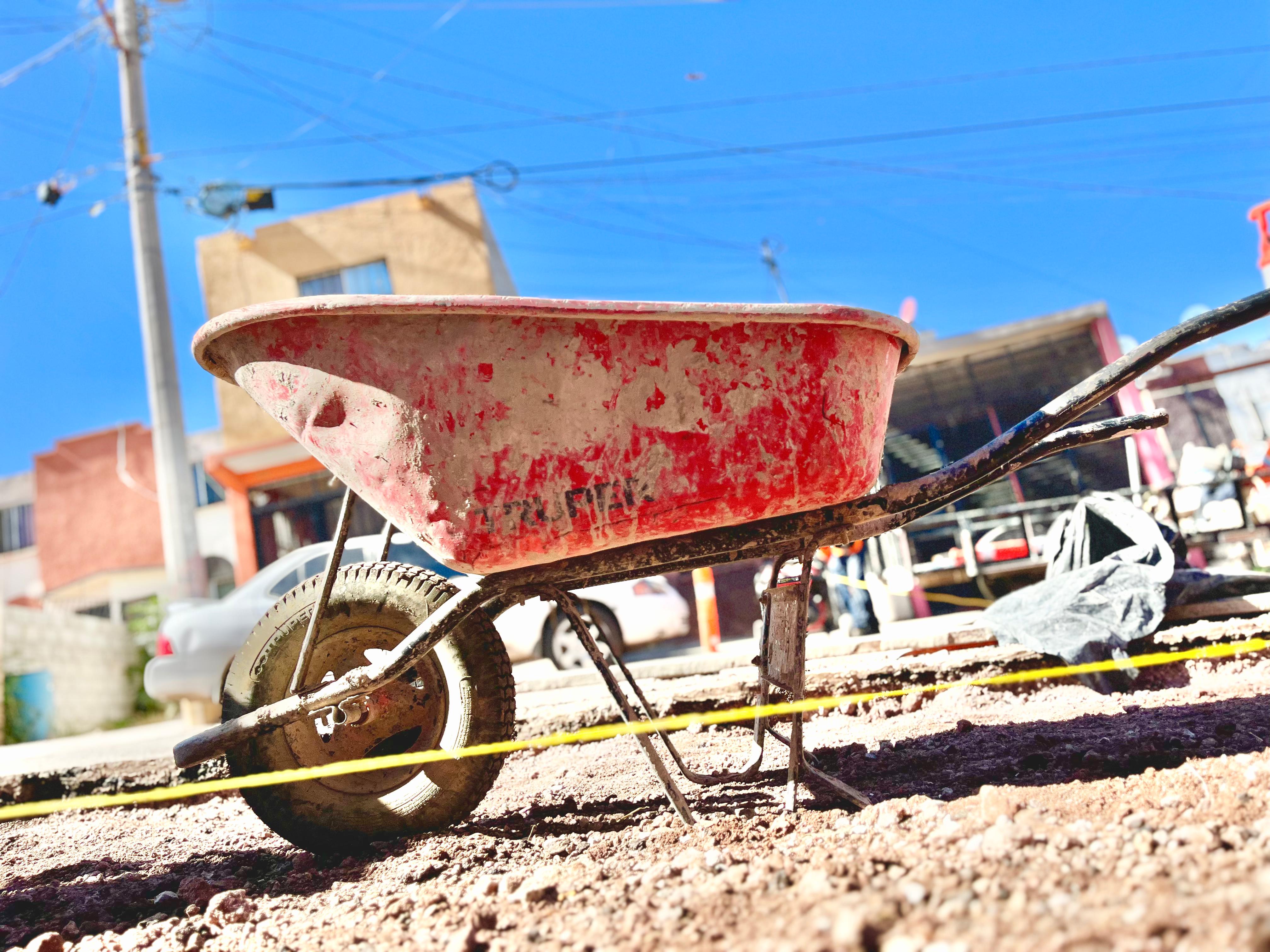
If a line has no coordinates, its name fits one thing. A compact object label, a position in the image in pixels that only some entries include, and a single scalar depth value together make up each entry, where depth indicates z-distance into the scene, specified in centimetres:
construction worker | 673
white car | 610
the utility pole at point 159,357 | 894
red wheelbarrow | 182
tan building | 1222
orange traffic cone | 703
